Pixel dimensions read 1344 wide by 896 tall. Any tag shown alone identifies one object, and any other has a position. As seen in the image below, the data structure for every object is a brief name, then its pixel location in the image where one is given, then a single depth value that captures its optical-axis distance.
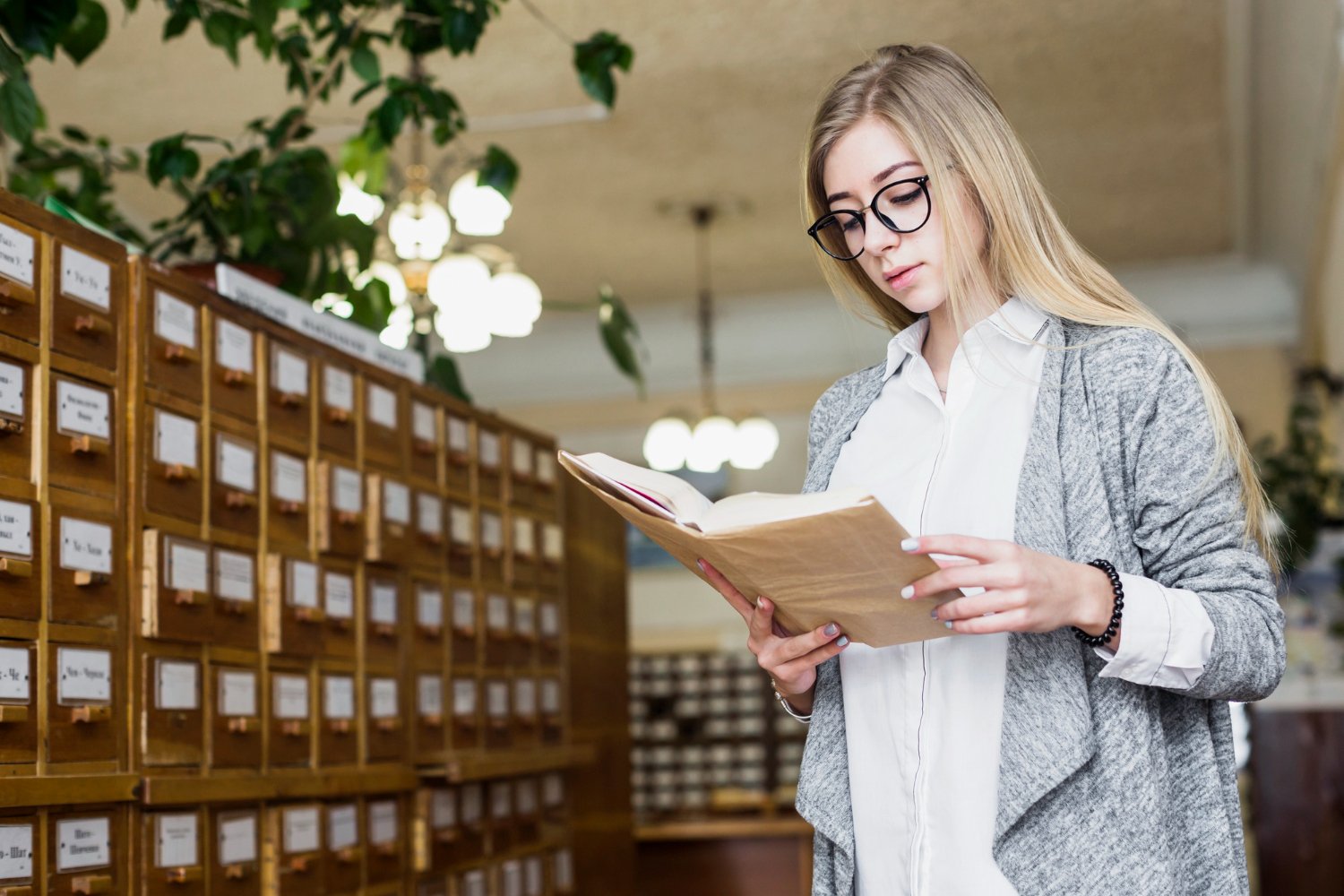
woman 1.17
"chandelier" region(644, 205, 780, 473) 6.54
